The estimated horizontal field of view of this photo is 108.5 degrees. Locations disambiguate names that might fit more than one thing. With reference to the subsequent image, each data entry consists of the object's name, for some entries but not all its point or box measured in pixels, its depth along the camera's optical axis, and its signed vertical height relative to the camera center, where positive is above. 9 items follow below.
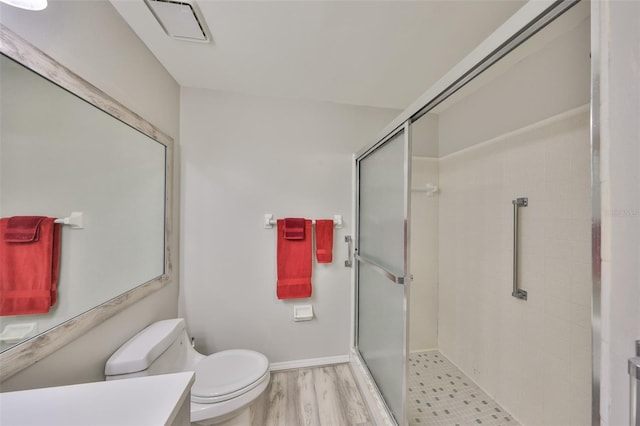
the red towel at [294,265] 1.83 -0.40
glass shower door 1.22 -0.30
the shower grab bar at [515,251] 1.44 -0.21
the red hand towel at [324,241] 1.89 -0.21
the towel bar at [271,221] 1.84 -0.04
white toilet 1.07 -0.91
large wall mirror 0.70 +0.11
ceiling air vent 1.07 +0.99
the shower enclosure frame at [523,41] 0.46 +0.50
